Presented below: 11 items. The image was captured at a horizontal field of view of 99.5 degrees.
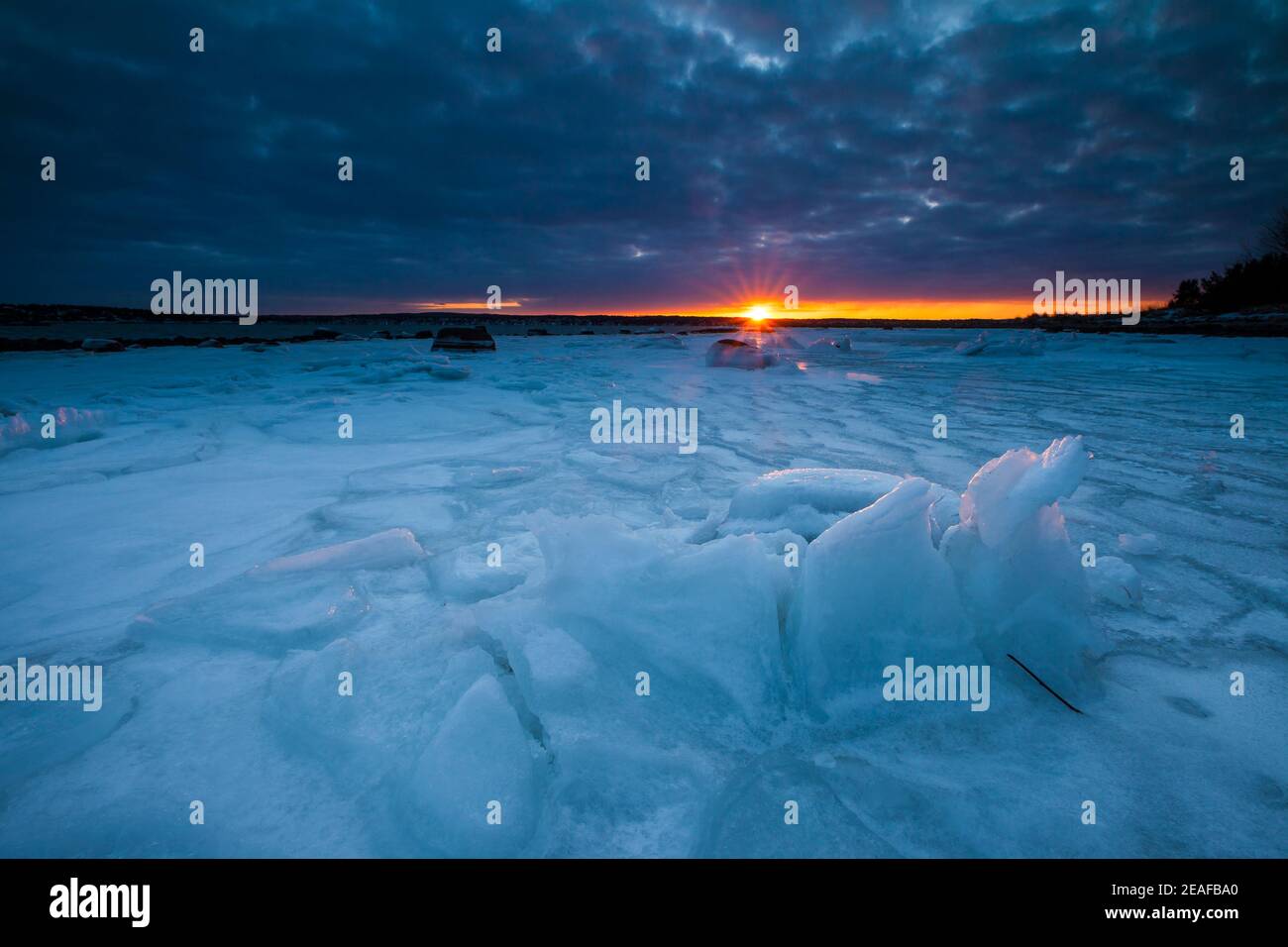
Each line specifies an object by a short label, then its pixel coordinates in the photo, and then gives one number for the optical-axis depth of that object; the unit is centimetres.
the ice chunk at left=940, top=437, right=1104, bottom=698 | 186
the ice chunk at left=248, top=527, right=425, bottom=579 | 265
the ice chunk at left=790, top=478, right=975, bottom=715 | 183
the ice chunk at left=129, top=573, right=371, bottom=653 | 214
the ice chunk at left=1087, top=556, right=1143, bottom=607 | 235
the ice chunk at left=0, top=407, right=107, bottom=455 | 541
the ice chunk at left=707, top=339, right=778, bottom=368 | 1581
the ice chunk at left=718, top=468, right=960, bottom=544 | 268
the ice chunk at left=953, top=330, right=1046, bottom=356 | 1925
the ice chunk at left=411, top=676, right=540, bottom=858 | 131
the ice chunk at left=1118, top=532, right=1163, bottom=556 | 282
